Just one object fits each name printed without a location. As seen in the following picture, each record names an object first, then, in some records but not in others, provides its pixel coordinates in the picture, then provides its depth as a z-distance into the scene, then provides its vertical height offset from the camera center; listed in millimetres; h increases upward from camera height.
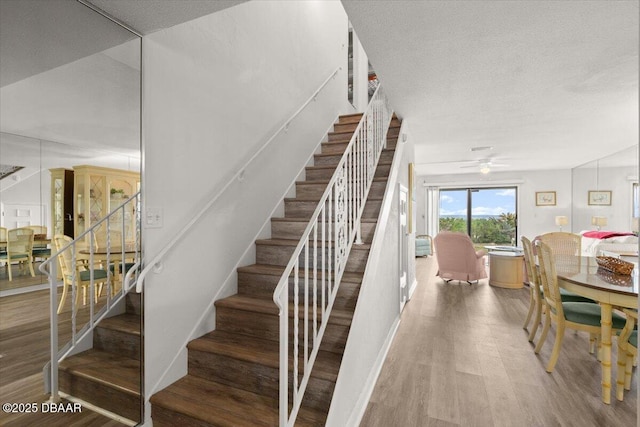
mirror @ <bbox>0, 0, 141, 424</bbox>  1237 +396
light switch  1685 -39
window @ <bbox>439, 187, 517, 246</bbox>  8836 -26
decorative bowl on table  2488 -441
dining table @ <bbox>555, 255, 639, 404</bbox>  1980 -538
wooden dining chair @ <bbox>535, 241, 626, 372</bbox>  2287 -764
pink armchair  5195 -787
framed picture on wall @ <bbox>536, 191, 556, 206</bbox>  8016 +380
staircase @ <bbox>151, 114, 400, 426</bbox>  1597 -866
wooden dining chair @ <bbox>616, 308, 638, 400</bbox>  2061 -952
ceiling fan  6363 +1072
